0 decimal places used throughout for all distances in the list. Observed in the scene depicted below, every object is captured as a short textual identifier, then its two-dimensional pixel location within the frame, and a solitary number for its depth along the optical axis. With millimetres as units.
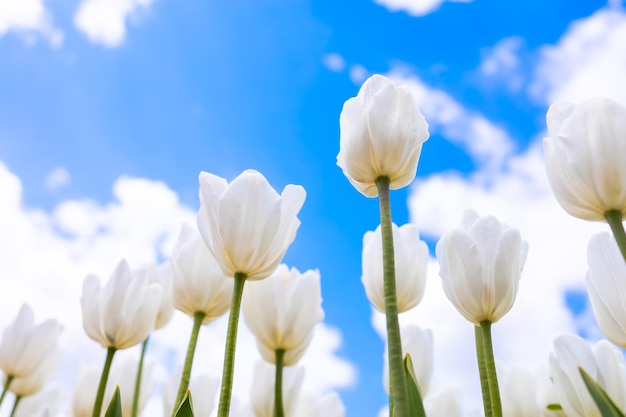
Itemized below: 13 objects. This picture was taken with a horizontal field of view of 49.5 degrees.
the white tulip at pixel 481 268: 392
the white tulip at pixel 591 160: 362
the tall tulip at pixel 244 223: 402
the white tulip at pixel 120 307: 517
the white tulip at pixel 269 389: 561
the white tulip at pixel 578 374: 428
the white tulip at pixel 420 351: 558
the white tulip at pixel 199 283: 489
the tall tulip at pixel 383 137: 375
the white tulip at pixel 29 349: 647
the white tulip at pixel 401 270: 494
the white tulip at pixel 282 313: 489
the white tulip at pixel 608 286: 400
